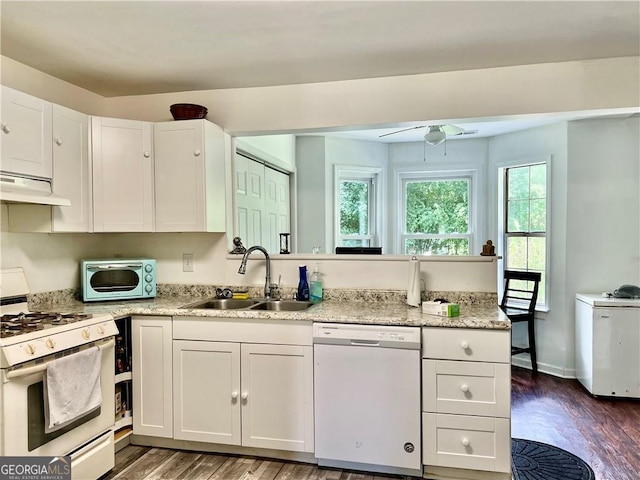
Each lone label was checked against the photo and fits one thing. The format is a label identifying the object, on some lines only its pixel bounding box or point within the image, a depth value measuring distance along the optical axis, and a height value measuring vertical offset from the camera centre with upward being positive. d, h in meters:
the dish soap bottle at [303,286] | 2.83 -0.36
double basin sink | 2.80 -0.48
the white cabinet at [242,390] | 2.39 -0.91
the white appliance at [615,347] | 3.39 -0.93
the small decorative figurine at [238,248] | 3.06 -0.10
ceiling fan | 3.52 +0.85
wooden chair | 4.08 -0.68
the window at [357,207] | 4.87 +0.32
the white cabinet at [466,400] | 2.14 -0.86
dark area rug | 2.35 -1.35
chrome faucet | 2.90 -0.25
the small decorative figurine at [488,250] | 2.73 -0.11
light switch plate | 3.14 -0.21
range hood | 2.11 +0.24
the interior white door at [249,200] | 3.60 +0.31
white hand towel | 1.89 -0.73
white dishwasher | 2.22 -0.88
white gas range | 1.77 -0.65
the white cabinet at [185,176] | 2.78 +0.39
